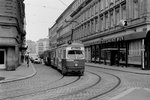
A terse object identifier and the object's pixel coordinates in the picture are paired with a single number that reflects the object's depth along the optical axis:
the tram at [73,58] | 21.36
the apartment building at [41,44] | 196.75
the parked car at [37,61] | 60.70
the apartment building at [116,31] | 30.95
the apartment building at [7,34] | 26.46
